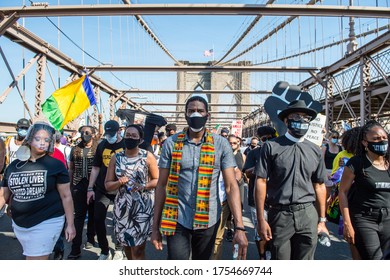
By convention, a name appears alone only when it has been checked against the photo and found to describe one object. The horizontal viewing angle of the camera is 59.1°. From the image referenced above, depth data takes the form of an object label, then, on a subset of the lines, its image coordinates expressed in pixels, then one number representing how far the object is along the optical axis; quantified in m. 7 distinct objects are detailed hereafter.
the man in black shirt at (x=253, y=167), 3.68
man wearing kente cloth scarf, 2.24
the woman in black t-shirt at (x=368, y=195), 2.56
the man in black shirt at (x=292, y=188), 2.37
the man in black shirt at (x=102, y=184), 3.72
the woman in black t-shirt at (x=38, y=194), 2.53
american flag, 49.88
